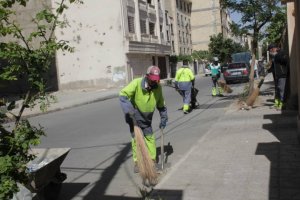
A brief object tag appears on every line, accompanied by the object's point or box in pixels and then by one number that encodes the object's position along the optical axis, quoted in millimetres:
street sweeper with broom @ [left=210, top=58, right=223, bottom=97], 20738
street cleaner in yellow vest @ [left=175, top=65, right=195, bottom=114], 15214
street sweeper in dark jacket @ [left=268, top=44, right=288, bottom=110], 12102
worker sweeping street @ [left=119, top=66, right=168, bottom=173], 6957
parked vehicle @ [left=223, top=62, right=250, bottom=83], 32000
